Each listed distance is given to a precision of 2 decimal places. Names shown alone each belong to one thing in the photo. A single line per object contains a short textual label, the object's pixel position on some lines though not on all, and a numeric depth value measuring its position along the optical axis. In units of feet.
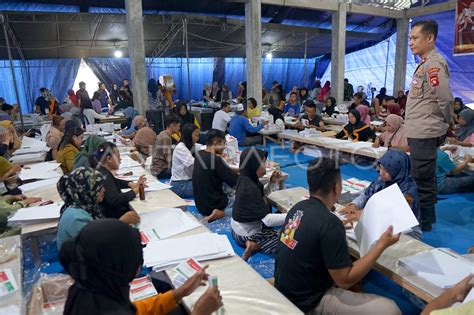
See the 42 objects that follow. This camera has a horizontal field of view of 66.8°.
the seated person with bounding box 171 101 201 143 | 23.86
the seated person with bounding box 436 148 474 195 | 14.47
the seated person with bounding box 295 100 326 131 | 25.80
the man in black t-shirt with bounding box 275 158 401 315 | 5.83
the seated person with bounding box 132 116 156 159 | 20.05
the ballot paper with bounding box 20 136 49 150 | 19.76
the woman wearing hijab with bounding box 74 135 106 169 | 12.15
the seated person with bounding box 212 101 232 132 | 26.08
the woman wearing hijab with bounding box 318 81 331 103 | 41.37
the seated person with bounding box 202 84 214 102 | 41.56
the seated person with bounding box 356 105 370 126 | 24.20
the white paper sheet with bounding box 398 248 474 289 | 5.91
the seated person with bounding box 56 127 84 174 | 14.21
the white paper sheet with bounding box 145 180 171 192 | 11.78
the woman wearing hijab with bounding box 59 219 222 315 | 3.96
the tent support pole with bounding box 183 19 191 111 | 25.39
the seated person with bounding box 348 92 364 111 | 29.58
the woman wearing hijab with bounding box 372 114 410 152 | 16.83
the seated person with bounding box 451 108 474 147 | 18.34
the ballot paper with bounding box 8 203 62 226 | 9.46
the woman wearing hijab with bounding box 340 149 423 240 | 9.75
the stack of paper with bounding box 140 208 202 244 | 8.18
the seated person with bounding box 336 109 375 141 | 20.94
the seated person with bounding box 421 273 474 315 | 5.41
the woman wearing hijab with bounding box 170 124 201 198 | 15.29
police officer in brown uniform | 10.04
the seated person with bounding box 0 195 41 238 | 9.65
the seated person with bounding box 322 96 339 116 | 30.94
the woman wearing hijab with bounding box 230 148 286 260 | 9.87
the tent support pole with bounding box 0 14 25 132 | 20.23
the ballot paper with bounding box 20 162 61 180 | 14.01
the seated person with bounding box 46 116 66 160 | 17.72
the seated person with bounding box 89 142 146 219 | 10.02
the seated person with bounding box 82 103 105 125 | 30.32
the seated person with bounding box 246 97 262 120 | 28.96
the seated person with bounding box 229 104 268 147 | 24.68
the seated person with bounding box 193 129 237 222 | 12.19
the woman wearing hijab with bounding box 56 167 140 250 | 7.97
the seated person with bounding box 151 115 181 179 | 18.11
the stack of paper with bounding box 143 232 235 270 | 6.92
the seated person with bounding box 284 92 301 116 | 32.81
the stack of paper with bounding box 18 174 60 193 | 12.50
